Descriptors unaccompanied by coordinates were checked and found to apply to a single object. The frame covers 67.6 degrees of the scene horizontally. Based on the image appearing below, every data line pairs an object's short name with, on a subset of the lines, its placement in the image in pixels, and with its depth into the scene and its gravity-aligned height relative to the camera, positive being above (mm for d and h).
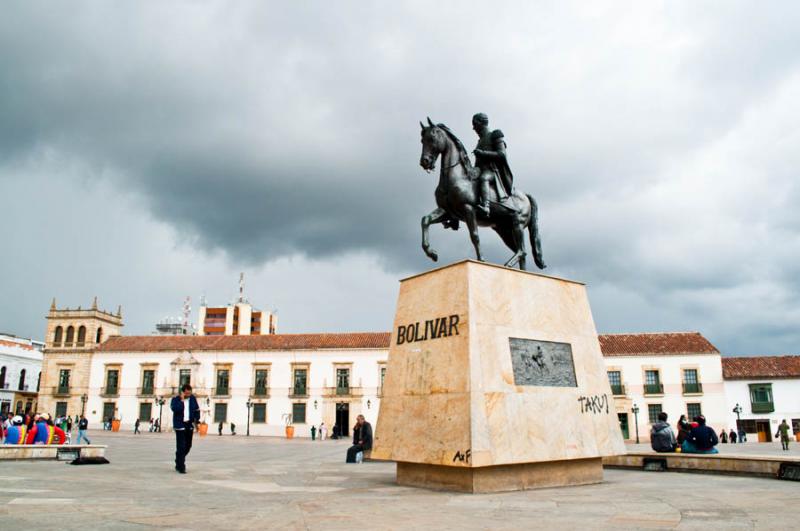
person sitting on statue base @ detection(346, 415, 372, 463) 12328 -859
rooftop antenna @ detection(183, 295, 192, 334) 81250 +11927
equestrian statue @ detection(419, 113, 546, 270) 8258 +2979
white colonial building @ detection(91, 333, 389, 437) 43188 +1369
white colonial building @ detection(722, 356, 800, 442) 37688 +389
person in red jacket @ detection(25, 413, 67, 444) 11398 -651
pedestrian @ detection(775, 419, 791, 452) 22297 -1232
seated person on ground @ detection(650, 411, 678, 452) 10586 -636
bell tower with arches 47000 +3513
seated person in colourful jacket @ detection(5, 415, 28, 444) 11125 -641
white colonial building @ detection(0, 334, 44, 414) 53094 +2207
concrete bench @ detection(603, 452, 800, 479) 7793 -886
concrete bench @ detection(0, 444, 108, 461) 10073 -881
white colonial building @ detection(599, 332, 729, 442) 39188 +1334
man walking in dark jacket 8352 -312
